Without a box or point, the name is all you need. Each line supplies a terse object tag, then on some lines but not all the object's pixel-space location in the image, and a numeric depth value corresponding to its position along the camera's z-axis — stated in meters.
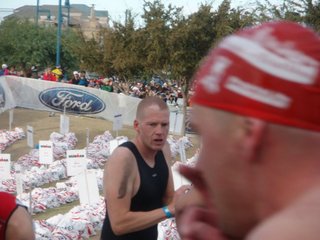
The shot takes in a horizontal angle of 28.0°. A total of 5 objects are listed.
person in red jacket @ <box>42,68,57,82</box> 27.46
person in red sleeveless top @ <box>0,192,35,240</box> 2.58
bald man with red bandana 0.94
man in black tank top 3.66
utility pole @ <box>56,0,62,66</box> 32.56
